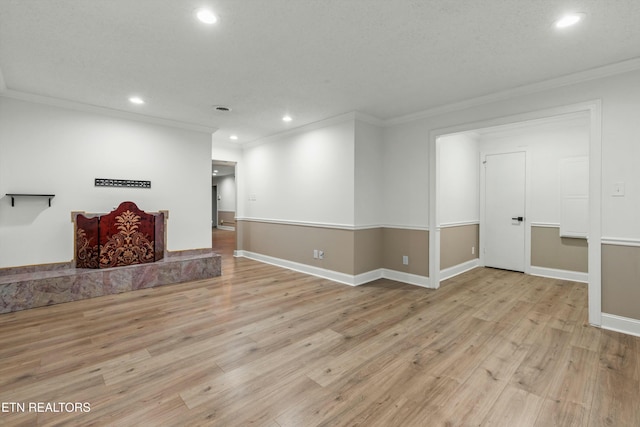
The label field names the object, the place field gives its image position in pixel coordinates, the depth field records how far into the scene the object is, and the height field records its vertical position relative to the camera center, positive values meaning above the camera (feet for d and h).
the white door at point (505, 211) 16.88 +0.03
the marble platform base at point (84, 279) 10.89 -2.96
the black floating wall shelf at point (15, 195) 11.75 +0.69
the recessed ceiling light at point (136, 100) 12.45 +4.97
